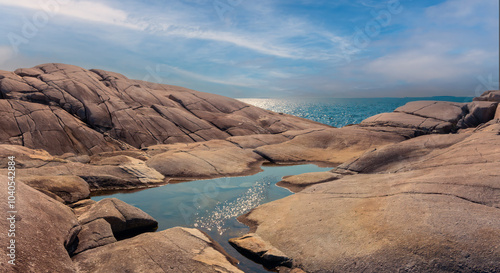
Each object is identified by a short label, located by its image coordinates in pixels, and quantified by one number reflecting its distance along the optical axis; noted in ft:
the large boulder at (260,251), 25.79
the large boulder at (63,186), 35.73
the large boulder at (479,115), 78.12
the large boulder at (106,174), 48.21
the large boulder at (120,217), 28.78
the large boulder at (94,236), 23.98
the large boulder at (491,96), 89.41
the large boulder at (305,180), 47.98
